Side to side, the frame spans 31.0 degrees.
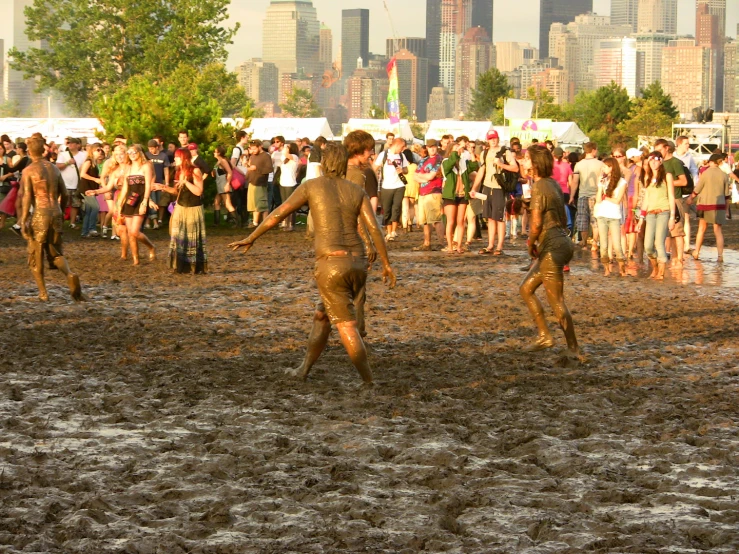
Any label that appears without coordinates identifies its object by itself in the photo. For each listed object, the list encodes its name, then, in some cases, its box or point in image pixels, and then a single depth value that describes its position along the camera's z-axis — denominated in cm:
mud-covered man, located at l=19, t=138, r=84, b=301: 1367
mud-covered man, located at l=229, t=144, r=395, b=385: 889
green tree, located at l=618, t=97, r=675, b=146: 11556
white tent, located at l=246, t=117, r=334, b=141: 5491
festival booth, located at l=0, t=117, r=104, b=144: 5178
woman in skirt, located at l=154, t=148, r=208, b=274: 1628
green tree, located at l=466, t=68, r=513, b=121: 13850
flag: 3152
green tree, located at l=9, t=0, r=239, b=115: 10962
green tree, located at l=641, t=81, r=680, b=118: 12238
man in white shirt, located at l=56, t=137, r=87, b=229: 2494
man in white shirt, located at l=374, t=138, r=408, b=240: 2289
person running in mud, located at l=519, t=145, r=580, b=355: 1043
